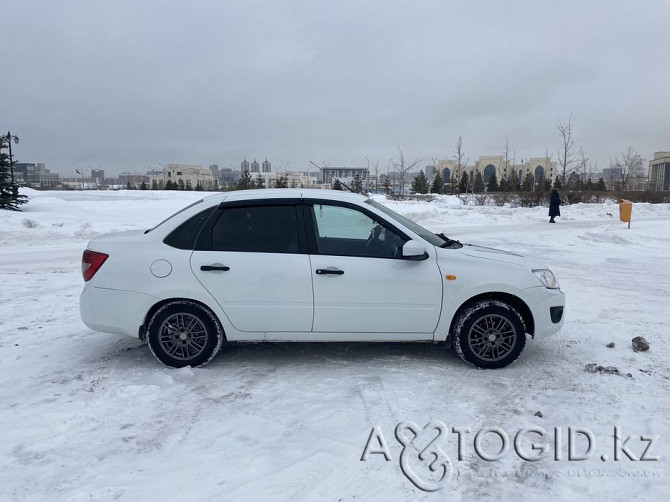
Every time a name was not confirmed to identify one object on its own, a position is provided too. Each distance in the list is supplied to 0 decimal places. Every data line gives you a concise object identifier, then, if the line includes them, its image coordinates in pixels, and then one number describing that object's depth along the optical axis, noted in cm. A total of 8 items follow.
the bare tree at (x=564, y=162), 3547
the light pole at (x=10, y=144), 2587
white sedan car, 455
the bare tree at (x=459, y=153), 4788
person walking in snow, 2081
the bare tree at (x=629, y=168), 4769
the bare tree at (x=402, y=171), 4664
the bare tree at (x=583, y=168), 4122
